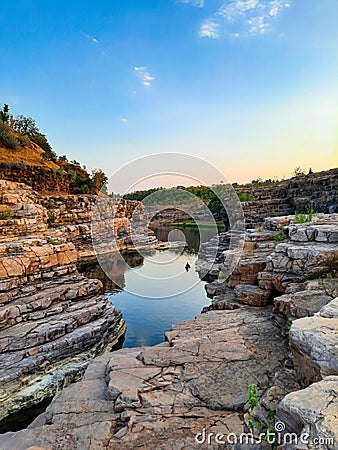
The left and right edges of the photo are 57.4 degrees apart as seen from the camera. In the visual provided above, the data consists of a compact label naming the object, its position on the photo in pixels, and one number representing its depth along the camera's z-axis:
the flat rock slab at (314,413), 2.06
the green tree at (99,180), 40.22
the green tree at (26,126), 41.34
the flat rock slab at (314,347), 2.92
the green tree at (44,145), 39.08
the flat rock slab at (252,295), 7.58
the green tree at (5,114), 33.60
